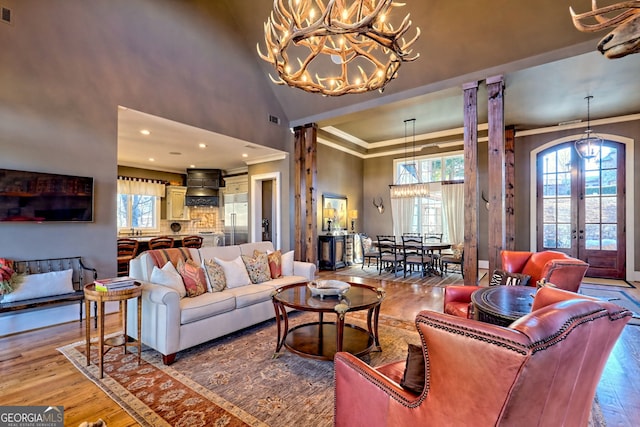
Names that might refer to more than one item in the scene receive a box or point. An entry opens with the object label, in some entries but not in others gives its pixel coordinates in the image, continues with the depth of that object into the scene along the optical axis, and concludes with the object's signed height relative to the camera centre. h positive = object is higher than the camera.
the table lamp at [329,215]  7.85 +0.01
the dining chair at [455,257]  6.67 -0.93
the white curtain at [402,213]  8.63 +0.06
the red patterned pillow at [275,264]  4.05 -0.67
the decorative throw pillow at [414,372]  1.21 -0.65
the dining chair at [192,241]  6.97 -0.64
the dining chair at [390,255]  6.77 -0.93
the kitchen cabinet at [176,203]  9.19 +0.35
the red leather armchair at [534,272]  2.70 -0.56
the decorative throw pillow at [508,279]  2.96 -0.64
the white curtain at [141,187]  8.21 +0.79
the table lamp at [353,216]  8.59 -0.02
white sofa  2.64 -0.95
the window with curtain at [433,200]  7.89 +0.43
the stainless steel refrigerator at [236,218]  8.48 -0.10
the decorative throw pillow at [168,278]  2.95 -0.64
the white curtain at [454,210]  7.78 +0.16
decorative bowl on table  2.80 -0.70
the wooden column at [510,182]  6.11 +0.78
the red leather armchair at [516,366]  0.81 -0.44
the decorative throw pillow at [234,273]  3.51 -0.69
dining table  6.35 -0.74
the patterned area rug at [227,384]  1.95 -1.31
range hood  9.41 +0.91
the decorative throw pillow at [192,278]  3.10 -0.67
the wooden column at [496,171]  4.27 +0.65
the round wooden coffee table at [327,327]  2.46 -1.09
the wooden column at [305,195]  6.54 +0.44
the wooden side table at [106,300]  2.45 -0.76
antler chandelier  2.27 +1.50
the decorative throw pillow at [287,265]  4.25 -0.71
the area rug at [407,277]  6.02 -1.34
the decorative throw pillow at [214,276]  3.31 -0.69
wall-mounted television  3.40 +0.20
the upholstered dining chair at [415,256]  6.46 -0.91
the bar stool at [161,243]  6.40 -0.61
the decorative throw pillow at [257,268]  3.79 -0.68
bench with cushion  3.18 -0.82
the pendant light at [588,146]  5.58 +1.33
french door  6.34 +0.23
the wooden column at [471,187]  4.43 +0.43
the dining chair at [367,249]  7.27 -0.84
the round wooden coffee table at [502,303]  1.88 -0.61
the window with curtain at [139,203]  8.28 +0.32
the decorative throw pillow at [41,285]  3.25 -0.82
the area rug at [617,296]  4.24 -1.31
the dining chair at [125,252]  6.05 -0.78
